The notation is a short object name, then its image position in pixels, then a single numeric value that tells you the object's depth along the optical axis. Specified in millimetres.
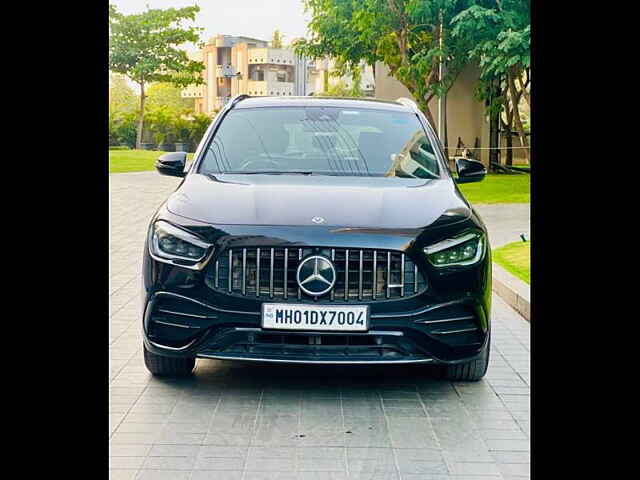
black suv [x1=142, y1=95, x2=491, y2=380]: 5387
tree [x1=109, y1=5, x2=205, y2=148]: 51594
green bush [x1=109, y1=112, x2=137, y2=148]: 52375
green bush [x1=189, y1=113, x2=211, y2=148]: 52094
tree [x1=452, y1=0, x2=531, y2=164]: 22656
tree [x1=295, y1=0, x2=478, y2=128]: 26122
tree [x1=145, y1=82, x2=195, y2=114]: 68688
